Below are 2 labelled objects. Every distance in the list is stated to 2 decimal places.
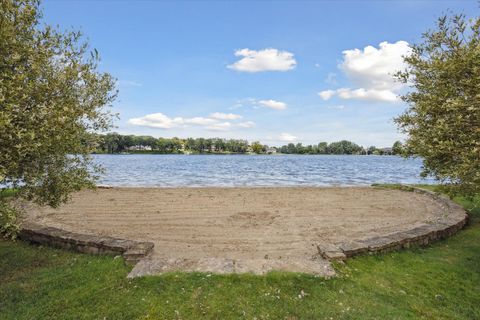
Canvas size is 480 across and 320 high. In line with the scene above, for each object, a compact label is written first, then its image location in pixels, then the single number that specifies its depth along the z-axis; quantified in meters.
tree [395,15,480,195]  7.54
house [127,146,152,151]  192.29
